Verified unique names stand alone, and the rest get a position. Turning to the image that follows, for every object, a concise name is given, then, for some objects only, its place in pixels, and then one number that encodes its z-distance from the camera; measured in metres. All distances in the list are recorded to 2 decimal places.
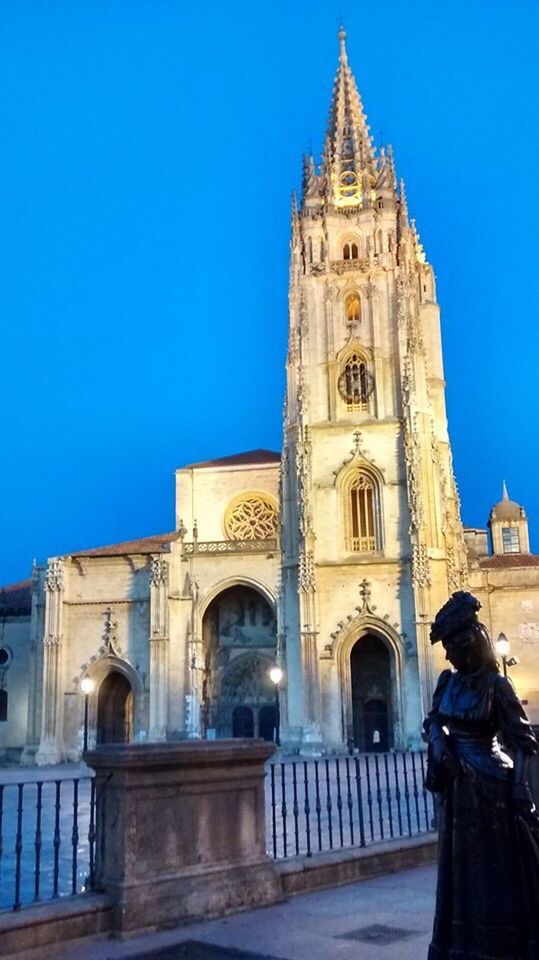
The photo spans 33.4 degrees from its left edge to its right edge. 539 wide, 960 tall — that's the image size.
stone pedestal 6.63
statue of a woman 4.27
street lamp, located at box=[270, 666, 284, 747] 34.33
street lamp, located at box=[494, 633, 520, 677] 19.72
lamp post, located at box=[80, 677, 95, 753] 33.88
